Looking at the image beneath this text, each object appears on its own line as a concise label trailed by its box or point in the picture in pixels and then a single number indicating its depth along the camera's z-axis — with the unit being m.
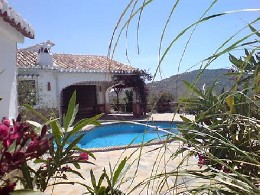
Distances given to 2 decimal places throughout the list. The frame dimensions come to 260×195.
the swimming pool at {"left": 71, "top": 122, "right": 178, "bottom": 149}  13.90
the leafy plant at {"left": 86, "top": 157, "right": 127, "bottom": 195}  1.52
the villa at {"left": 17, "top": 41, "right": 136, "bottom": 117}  17.16
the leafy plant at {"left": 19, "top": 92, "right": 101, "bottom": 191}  1.59
